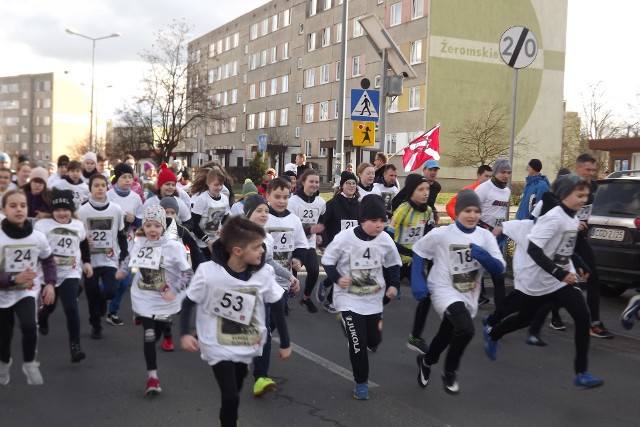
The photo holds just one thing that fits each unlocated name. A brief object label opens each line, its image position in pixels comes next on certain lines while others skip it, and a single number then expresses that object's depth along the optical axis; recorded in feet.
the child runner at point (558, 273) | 19.01
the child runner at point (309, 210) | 28.66
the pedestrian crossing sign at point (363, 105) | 46.24
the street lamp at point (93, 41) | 168.59
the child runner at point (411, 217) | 25.76
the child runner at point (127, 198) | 29.73
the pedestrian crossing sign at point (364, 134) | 46.32
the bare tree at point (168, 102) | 149.48
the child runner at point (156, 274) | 19.42
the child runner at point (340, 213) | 30.40
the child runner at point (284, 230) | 23.35
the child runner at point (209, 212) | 30.45
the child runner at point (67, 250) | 21.54
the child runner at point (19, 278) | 18.77
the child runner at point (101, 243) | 24.88
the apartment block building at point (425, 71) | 144.56
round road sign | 35.35
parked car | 30.71
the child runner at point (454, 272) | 18.57
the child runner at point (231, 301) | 14.20
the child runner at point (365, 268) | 19.16
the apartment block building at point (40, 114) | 483.10
